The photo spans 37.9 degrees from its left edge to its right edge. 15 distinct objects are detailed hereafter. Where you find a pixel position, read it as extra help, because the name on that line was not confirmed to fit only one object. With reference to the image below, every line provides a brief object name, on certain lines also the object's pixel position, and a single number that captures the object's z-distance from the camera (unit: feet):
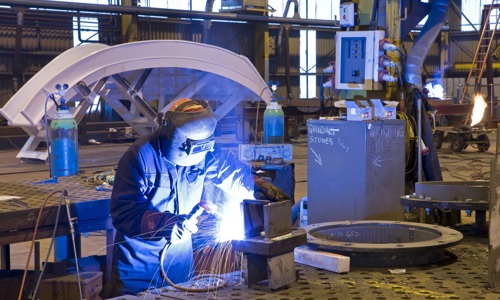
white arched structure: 29.94
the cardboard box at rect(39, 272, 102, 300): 11.55
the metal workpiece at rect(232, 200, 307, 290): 7.31
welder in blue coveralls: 9.75
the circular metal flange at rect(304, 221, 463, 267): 8.30
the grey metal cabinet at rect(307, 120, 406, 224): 11.85
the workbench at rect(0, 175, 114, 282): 10.50
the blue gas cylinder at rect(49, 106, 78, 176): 15.02
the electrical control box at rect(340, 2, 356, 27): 15.48
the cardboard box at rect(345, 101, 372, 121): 11.95
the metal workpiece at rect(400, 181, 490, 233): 9.98
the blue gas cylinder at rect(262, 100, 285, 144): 20.17
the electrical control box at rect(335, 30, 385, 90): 15.14
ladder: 51.13
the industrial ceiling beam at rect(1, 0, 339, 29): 45.96
